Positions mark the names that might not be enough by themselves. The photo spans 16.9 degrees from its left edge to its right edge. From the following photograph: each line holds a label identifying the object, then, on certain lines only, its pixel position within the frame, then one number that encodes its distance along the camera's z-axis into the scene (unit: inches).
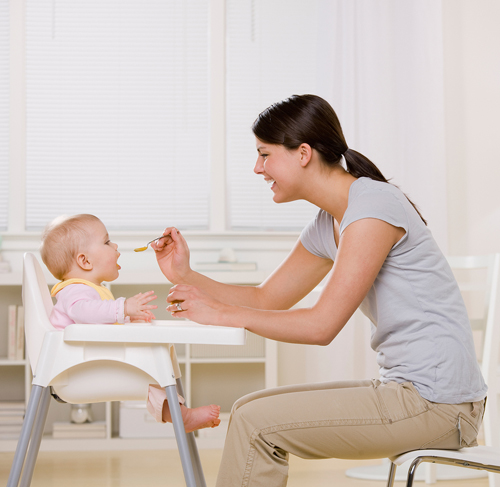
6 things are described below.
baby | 140.6
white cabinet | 228.4
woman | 132.2
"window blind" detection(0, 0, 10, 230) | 257.7
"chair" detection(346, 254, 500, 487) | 132.9
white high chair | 132.0
